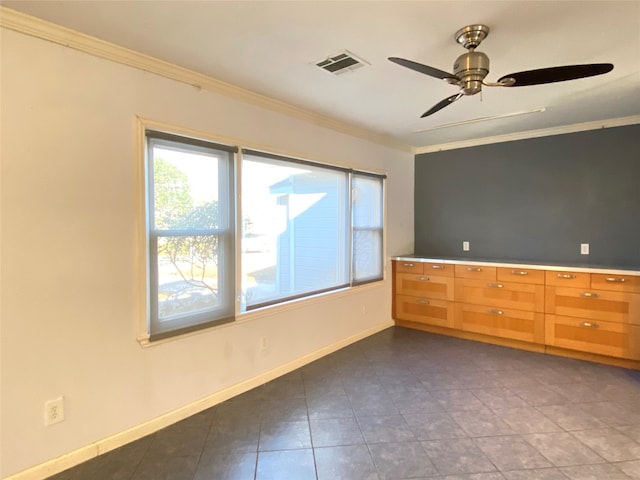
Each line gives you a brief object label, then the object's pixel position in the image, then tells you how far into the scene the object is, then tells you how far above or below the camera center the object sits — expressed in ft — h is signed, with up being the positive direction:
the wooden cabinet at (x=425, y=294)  13.92 -2.37
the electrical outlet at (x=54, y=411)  6.29 -3.06
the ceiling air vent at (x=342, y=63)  7.41 +3.73
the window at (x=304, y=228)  9.85 +0.27
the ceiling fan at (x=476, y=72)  5.88 +2.84
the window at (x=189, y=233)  7.69 +0.10
